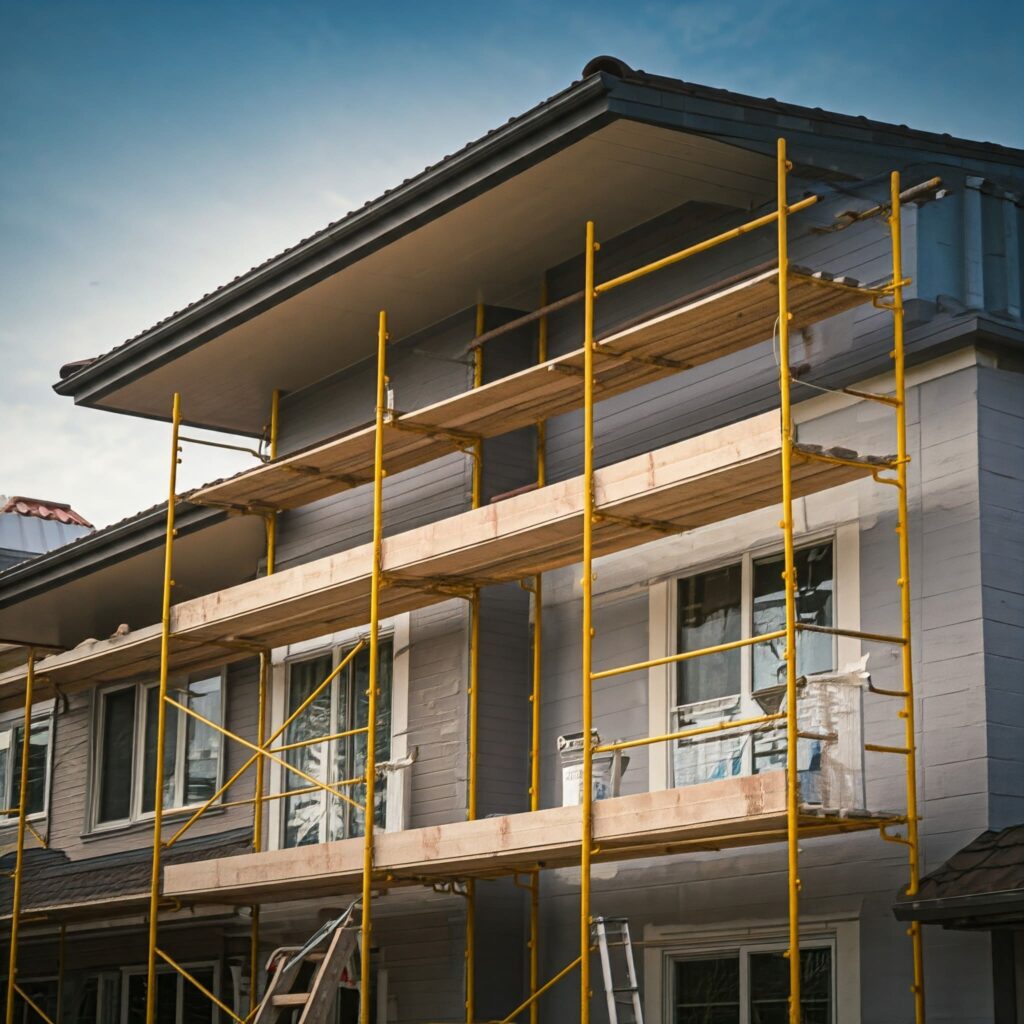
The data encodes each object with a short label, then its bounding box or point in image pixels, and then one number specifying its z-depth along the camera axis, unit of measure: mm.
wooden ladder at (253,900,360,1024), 13445
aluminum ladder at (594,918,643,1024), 12086
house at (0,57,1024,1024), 12031
